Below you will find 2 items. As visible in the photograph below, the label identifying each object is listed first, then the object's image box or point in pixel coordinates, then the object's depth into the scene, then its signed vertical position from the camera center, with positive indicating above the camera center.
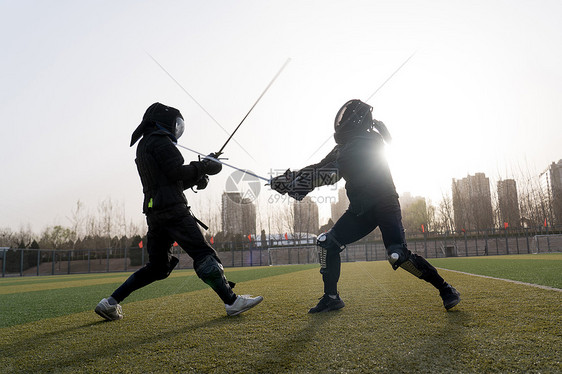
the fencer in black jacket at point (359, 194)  3.40 +0.34
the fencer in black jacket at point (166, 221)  3.53 +0.17
